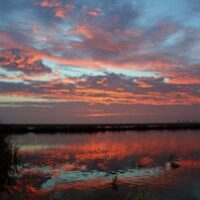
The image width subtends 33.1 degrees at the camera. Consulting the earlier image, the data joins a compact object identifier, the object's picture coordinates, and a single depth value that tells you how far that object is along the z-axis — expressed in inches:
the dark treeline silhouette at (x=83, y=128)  3610.2
